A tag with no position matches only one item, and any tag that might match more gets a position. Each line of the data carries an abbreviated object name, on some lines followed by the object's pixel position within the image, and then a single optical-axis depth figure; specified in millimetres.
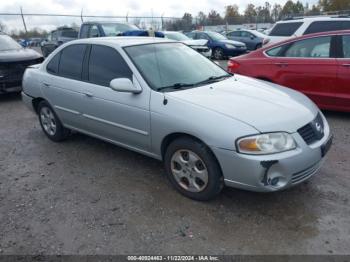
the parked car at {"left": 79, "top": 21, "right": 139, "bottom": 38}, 11695
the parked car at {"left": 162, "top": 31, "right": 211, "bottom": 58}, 14328
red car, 5789
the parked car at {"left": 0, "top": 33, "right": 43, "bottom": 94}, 8023
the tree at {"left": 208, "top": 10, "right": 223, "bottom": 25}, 36500
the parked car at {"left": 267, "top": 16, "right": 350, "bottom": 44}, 8625
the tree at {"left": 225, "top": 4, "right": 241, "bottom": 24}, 71262
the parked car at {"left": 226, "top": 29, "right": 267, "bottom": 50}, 19391
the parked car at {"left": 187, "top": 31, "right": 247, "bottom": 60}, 16875
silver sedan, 3078
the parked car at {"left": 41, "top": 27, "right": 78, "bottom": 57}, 17438
